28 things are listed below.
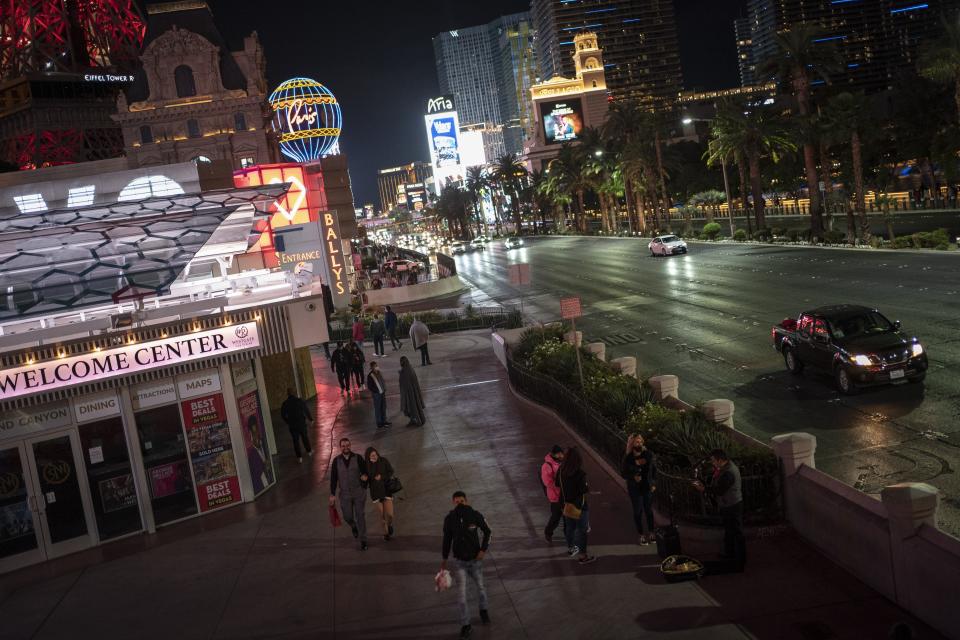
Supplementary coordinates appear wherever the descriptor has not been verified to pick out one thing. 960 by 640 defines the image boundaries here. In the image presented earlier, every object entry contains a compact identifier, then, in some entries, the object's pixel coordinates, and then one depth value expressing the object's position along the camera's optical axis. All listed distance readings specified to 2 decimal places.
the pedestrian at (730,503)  9.84
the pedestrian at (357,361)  25.52
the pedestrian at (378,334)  32.50
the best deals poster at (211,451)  15.18
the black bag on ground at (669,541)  10.23
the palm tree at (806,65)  52.98
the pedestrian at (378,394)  19.95
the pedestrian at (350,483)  12.51
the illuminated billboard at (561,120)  187.00
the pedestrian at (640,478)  10.87
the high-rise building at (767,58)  55.38
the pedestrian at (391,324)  33.62
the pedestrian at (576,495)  10.66
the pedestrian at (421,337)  28.73
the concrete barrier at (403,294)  55.25
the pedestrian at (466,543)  9.41
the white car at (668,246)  58.94
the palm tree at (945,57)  48.03
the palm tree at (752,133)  64.12
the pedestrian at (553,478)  11.09
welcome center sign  13.55
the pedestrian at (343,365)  25.36
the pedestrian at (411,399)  19.98
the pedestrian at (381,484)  12.45
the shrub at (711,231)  68.43
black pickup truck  17.08
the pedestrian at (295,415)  18.19
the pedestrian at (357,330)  32.84
